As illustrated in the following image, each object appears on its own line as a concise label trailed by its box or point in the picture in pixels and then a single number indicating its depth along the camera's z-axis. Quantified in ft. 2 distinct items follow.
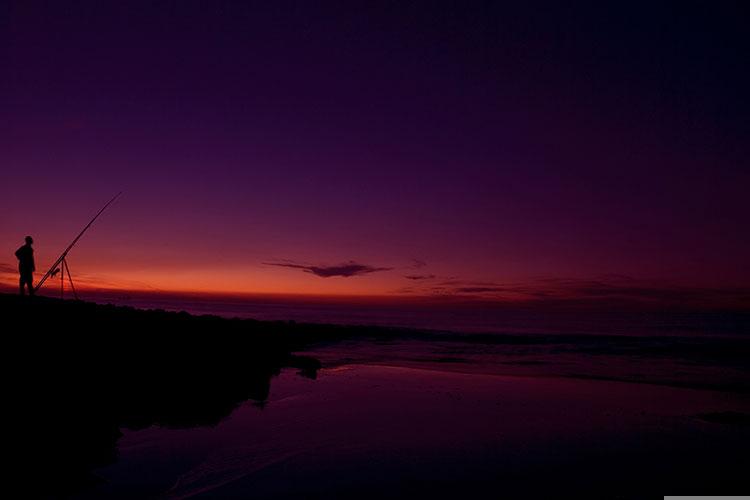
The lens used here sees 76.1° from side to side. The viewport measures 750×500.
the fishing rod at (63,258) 52.60
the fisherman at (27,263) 52.31
